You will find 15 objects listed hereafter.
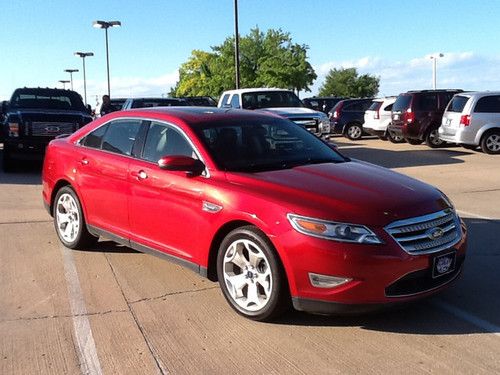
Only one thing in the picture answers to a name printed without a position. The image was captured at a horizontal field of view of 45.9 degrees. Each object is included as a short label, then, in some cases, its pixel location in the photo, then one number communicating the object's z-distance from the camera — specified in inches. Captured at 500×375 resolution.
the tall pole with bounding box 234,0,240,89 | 932.6
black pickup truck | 497.4
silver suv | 633.6
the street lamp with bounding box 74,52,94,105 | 1744.1
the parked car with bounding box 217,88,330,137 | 586.9
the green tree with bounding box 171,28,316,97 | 2234.3
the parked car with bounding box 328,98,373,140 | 926.4
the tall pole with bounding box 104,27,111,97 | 1388.5
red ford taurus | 154.3
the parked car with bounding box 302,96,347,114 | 1140.5
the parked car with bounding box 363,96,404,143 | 834.0
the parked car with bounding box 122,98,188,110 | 708.7
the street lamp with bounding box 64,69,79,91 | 2192.4
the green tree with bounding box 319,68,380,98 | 3326.8
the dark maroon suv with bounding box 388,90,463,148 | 724.7
